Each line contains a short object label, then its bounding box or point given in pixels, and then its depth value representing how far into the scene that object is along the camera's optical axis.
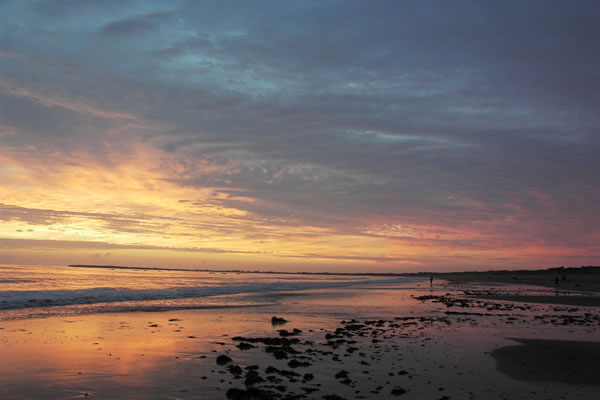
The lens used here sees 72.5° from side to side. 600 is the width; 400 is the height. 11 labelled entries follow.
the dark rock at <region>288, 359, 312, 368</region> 11.44
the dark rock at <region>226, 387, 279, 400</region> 8.48
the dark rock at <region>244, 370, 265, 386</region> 9.69
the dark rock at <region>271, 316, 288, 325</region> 20.41
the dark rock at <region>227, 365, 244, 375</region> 10.66
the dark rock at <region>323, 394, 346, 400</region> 8.62
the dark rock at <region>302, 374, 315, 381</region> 10.08
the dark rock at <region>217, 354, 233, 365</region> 11.76
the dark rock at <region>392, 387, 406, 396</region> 8.90
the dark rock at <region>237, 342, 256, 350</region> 13.97
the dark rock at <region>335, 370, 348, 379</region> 10.27
